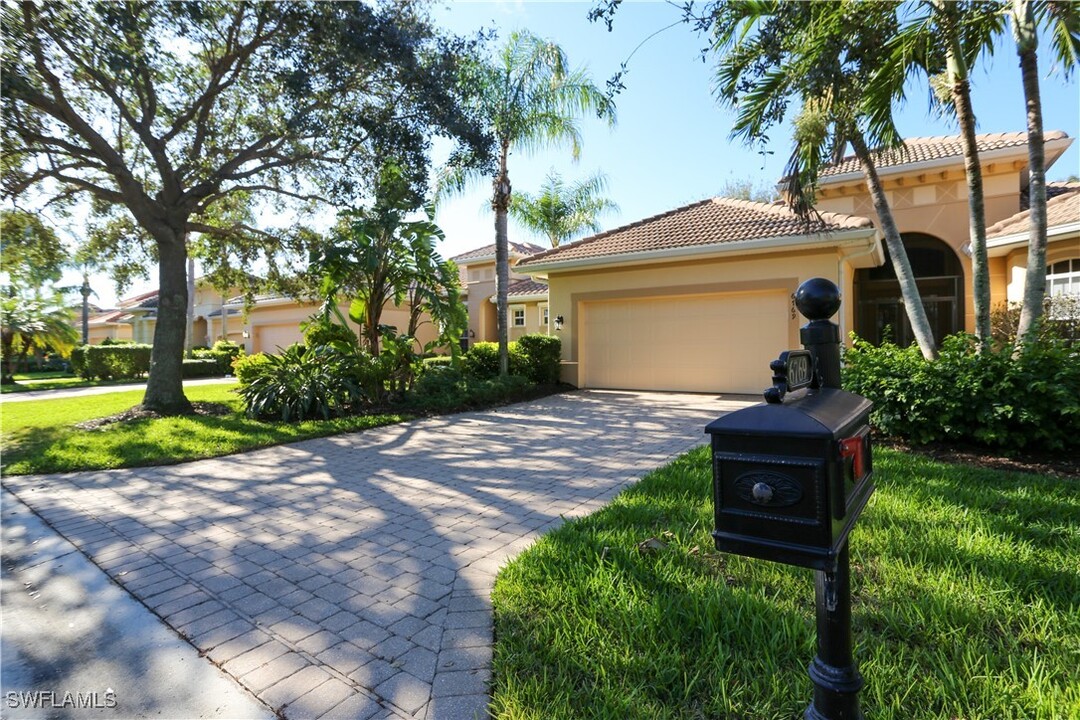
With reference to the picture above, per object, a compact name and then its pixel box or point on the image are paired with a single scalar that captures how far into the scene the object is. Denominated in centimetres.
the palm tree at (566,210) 2234
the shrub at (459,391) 1052
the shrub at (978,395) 513
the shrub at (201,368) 2083
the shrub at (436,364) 1177
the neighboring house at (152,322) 3103
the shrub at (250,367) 1016
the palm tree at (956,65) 530
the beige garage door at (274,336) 2384
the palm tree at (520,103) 1187
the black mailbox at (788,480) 121
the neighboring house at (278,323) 2352
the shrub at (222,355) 2214
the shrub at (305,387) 930
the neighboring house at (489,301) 2338
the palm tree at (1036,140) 549
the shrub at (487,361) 1333
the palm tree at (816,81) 531
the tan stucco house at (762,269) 1102
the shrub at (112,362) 1886
